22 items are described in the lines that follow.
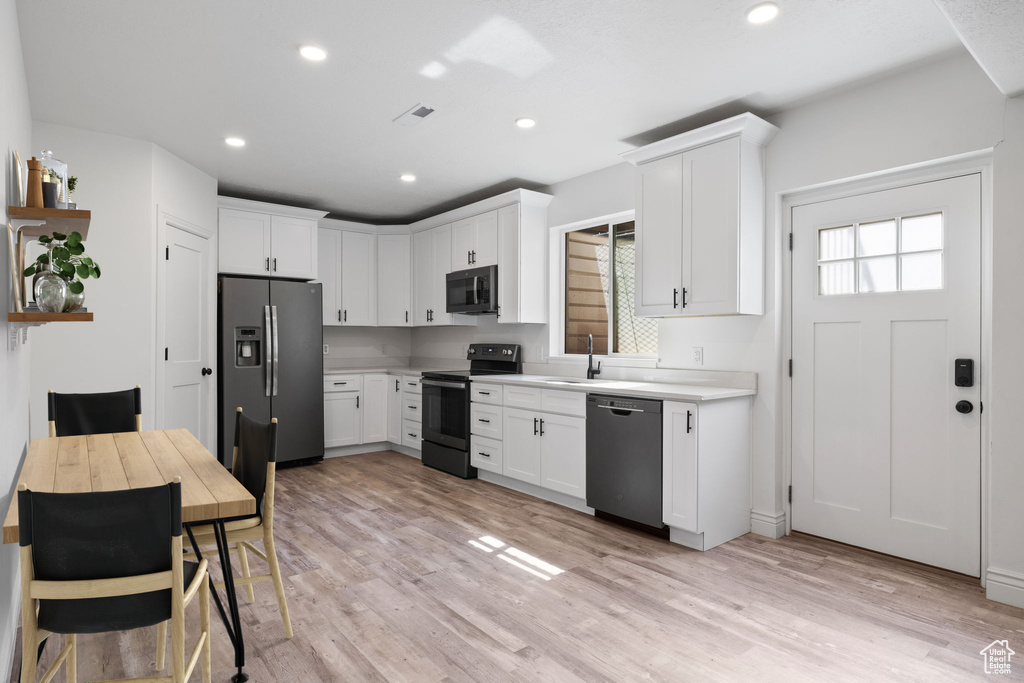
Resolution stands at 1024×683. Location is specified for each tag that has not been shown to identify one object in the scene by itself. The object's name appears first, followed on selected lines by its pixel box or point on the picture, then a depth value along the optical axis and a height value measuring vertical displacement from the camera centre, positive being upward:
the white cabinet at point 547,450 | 3.82 -0.77
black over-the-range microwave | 4.95 +0.44
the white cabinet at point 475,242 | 5.00 +0.90
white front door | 2.81 -0.16
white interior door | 4.14 +0.04
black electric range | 4.81 -0.58
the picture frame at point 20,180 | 2.26 +0.65
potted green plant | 2.25 +0.30
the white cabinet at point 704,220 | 3.27 +0.72
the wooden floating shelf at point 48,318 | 2.04 +0.09
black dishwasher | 3.34 -0.71
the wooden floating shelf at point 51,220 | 2.17 +0.48
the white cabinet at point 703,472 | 3.15 -0.74
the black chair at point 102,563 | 1.34 -0.53
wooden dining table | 1.55 -0.43
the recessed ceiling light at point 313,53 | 2.63 +1.33
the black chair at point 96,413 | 2.85 -0.36
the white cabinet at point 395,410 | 5.83 -0.69
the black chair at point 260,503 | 2.15 -0.62
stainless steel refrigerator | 4.85 -0.16
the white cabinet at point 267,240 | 5.03 +0.93
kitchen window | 4.40 +0.38
